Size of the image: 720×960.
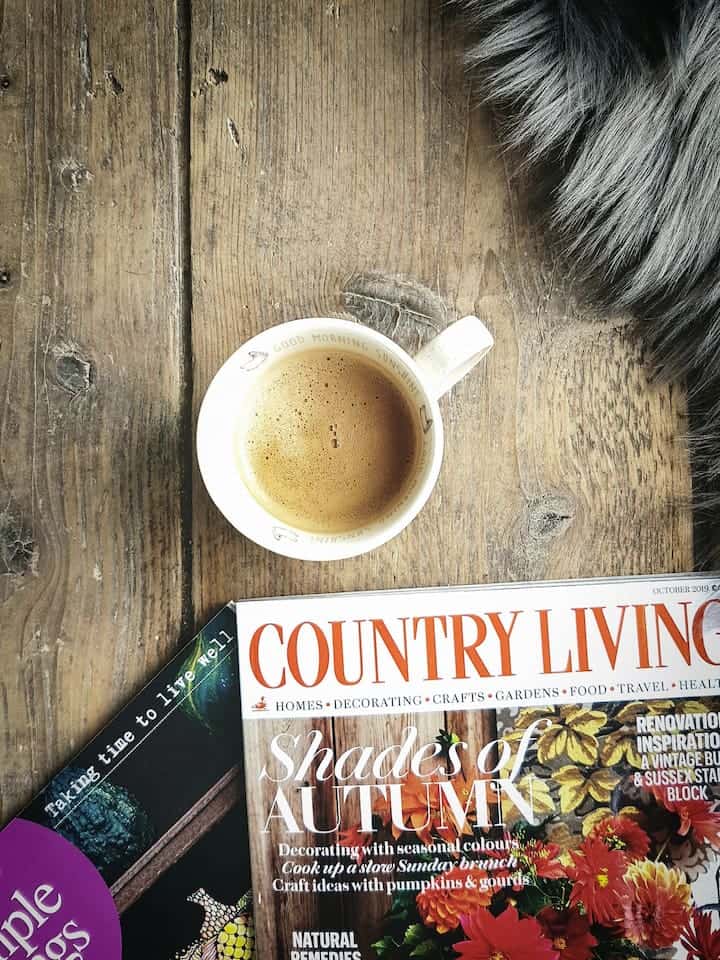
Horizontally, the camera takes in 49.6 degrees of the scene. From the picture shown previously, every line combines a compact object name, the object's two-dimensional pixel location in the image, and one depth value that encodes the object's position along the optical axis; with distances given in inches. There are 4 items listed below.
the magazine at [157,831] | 23.1
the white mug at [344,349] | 19.9
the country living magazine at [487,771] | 22.5
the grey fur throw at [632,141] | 21.2
